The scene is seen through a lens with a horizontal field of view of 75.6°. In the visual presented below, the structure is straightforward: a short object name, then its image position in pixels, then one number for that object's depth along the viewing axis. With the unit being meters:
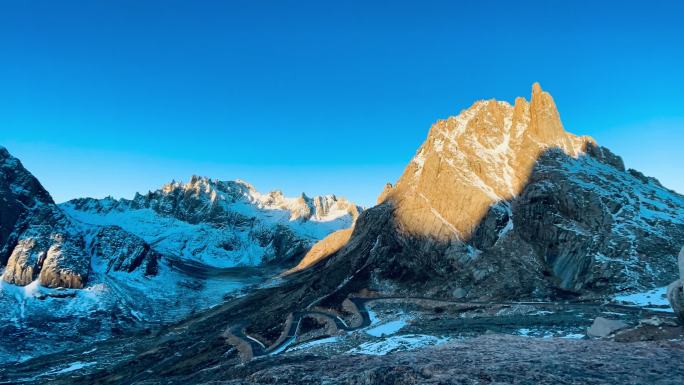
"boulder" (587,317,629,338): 30.50
